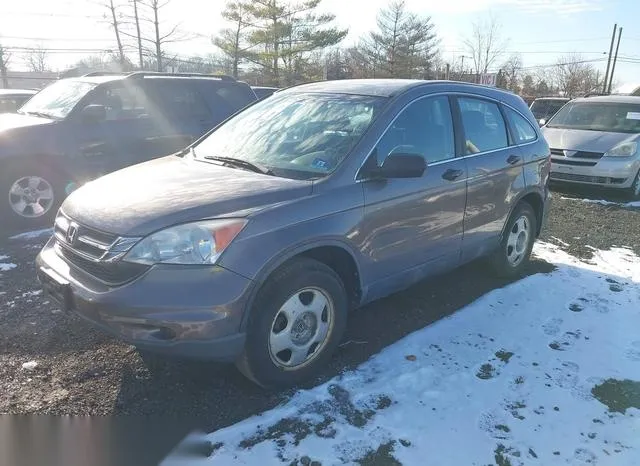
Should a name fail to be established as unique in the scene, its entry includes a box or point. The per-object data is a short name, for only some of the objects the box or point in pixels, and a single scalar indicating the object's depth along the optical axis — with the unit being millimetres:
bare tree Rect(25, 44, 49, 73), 47406
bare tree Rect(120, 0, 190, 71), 32794
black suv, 6371
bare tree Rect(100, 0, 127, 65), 32750
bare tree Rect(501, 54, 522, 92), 49000
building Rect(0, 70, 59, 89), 54378
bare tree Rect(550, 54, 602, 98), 52594
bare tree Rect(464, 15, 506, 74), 49656
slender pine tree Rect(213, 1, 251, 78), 35344
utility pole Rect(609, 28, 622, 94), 49000
